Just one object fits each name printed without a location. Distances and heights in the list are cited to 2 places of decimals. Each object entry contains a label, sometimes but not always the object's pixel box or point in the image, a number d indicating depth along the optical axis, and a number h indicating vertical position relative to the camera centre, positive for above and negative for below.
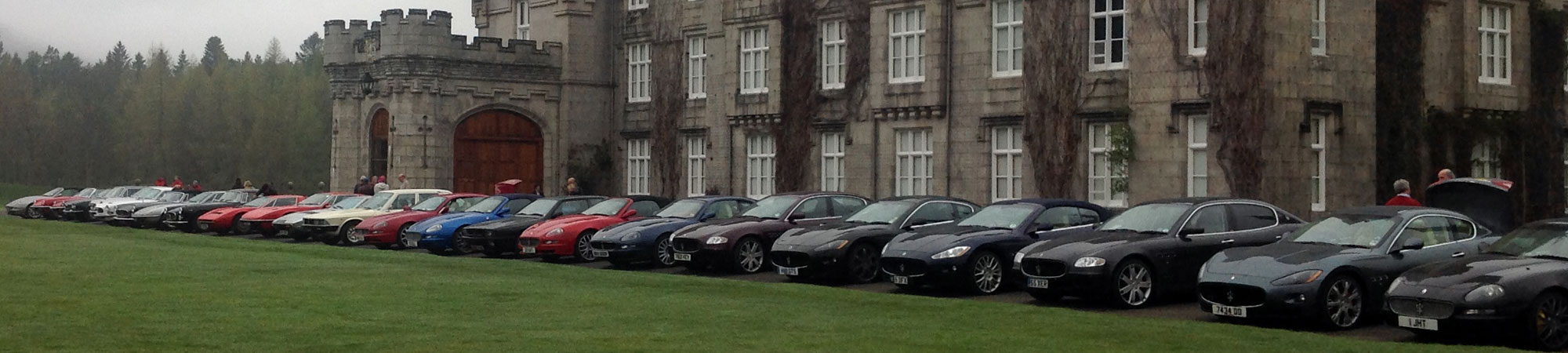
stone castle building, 31.56 +1.91
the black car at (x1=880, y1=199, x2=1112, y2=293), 21.34 -0.67
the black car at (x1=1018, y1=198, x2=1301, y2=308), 19.36 -0.64
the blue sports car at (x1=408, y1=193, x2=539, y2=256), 31.72 -0.72
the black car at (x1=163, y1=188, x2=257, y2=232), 42.12 -0.84
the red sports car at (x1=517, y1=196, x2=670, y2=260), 28.91 -0.80
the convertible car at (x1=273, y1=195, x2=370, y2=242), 36.75 -0.82
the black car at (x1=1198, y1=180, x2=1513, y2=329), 17.08 -0.69
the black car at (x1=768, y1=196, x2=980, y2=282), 23.31 -0.68
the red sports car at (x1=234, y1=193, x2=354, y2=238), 38.72 -0.76
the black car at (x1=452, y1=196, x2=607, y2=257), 30.62 -0.86
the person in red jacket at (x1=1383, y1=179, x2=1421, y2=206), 22.86 -0.05
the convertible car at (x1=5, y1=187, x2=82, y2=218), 52.75 -0.84
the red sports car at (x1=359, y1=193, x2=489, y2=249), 33.62 -0.84
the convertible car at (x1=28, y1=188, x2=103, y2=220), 50.72 -0.80
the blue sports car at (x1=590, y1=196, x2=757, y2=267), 27.33 -0.84
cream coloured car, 35.88 -0.75
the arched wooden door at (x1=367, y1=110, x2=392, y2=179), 48.88 +1.03
